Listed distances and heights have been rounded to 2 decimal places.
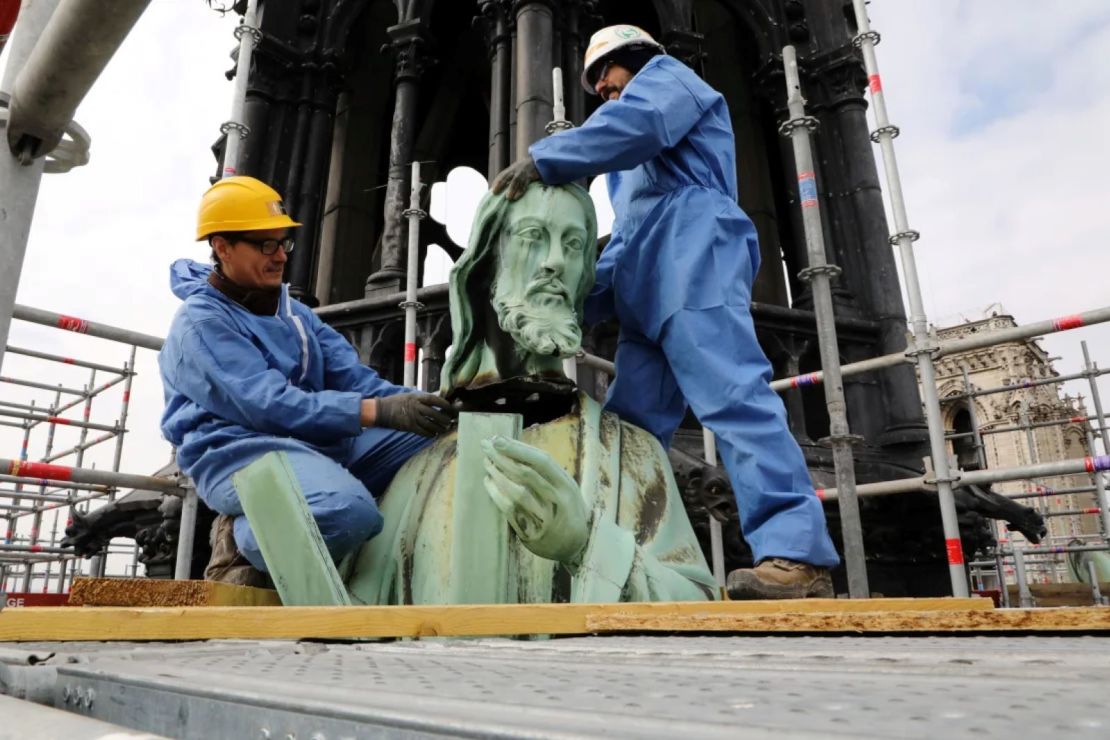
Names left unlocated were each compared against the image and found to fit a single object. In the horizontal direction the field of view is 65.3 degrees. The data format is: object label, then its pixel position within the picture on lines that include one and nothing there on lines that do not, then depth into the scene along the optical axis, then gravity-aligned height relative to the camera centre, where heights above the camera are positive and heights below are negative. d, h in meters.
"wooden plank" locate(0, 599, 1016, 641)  1.26 -0.01
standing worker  2.18 +0.82
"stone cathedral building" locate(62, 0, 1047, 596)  5.34 +3.39
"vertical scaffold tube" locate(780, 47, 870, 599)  3.38 +1.10
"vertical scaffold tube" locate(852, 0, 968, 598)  3.45 +1.09
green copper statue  1.73 +0.29
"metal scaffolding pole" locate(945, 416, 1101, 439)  6.23 +1.32
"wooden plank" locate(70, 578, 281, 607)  1.59 +0.04
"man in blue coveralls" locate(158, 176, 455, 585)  2.10 +0.50
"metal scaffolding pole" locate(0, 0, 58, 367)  1.70 +0.83
